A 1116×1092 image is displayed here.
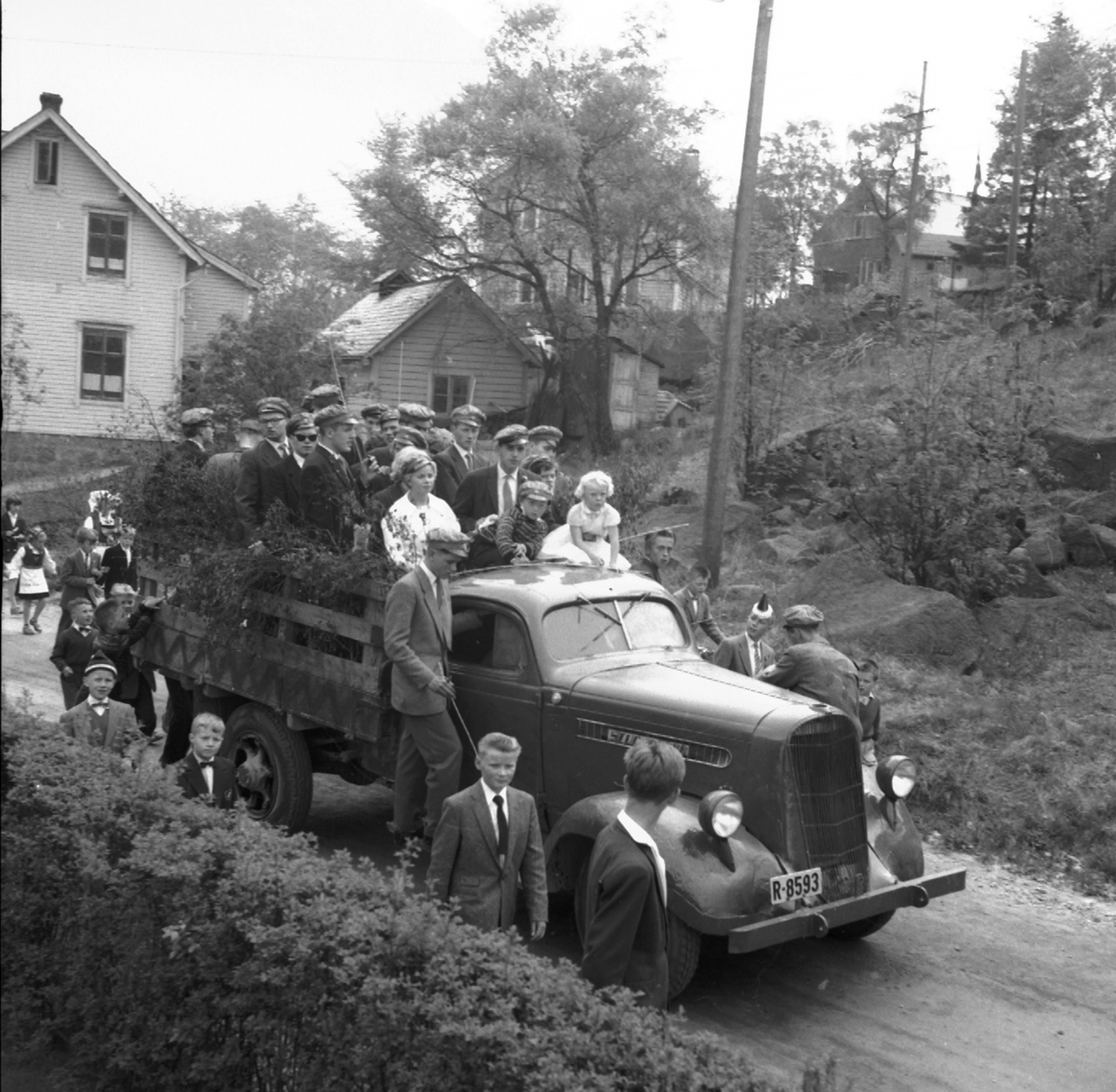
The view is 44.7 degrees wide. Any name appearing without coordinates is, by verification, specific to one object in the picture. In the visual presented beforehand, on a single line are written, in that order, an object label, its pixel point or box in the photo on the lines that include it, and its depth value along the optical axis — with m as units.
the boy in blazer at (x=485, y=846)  5.83
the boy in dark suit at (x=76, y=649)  10.50
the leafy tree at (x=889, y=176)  51.94
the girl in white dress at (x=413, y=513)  8.32
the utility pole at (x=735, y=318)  14.68
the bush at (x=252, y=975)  3.60
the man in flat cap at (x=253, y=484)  9.10
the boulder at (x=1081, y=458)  17.55
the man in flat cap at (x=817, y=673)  8.06
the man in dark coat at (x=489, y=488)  9.45
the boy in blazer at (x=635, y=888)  4.44
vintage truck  6.42
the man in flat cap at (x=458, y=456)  9.98
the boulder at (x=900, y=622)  12.92
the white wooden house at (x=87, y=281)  31.64
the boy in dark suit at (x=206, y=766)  7.18
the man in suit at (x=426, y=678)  7.54
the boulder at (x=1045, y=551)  15.62
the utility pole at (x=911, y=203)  35.62
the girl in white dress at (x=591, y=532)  9.08
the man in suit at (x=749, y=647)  9.16
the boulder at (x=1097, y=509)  16.55
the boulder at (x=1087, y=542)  15.77
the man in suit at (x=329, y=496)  8.66
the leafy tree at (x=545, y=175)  31.41
